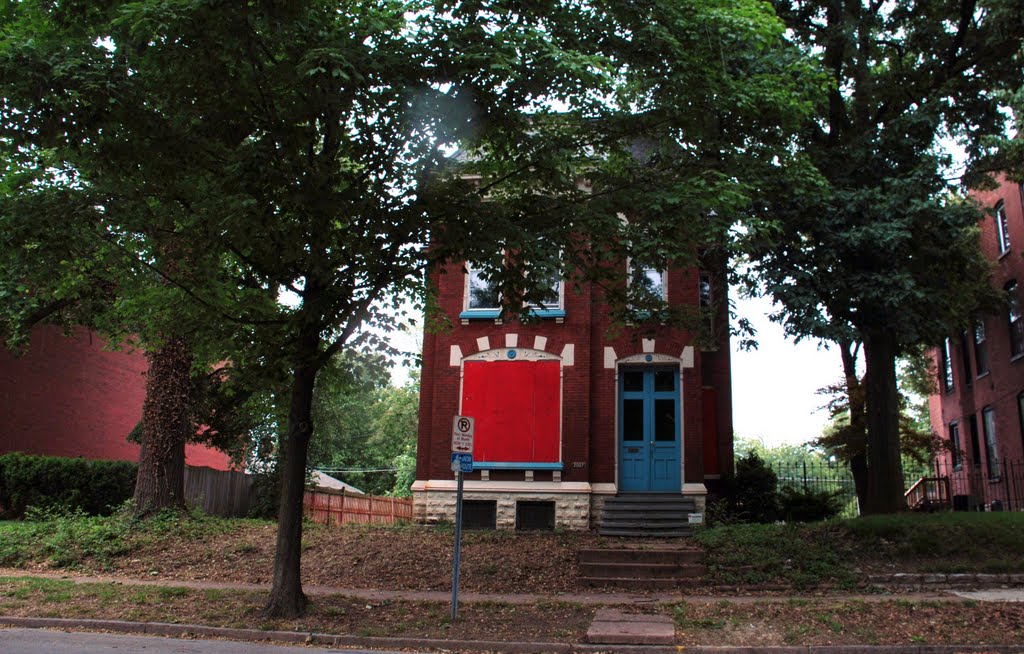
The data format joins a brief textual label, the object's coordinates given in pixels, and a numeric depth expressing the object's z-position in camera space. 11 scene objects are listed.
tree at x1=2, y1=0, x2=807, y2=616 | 8.55
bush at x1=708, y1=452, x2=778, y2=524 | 18.69
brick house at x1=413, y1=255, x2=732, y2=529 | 17.97
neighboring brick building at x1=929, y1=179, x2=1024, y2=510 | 22.39
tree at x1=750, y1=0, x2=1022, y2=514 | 13.70
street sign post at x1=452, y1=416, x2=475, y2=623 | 10.03
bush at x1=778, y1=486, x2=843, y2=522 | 18.89
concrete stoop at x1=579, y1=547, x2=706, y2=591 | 12.59
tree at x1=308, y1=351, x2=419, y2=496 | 34.38
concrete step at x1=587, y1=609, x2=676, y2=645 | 8.98
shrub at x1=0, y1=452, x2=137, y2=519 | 21.00
